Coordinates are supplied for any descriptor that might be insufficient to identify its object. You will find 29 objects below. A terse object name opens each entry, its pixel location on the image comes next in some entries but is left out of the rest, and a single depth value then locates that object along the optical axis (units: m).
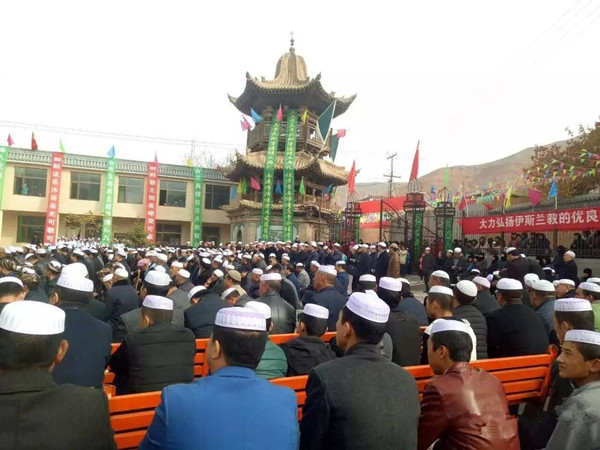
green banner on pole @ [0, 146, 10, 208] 29.59
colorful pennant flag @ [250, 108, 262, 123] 27.61
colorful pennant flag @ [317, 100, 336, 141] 24.86
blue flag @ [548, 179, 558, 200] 16.83
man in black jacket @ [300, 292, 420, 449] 2.13
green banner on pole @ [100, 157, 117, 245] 31.12
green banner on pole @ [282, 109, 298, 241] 25.70
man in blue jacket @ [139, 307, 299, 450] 1.74
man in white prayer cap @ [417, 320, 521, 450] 2.28
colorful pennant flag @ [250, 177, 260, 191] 27.25
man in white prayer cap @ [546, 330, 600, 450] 1.96
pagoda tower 26.31
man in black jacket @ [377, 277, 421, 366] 4.34
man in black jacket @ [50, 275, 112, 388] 3.28
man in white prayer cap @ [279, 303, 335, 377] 3.66
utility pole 43.33
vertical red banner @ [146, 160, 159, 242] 32.00
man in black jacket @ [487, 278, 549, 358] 4.51
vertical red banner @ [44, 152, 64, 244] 30.27
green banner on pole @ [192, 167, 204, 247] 33.22
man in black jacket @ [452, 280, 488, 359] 4.57
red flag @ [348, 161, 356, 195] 27.52
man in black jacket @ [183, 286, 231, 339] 5.11
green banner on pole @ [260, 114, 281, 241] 26.16
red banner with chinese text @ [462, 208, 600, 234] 12.55
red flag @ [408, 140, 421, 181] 19.47
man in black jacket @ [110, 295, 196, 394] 3.28
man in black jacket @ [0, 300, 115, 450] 1.69
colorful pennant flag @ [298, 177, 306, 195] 26.38
